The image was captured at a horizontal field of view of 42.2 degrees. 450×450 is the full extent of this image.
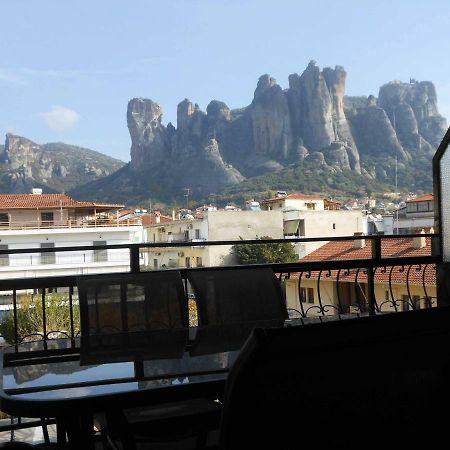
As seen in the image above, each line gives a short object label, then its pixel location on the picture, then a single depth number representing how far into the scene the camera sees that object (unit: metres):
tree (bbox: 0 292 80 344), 9.35
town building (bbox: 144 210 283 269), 31.63
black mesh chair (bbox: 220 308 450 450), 0.78
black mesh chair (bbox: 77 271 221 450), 1.48
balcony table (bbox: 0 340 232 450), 1.12
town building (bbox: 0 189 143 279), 30.86
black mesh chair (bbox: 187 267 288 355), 2.15
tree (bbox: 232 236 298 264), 25.45
